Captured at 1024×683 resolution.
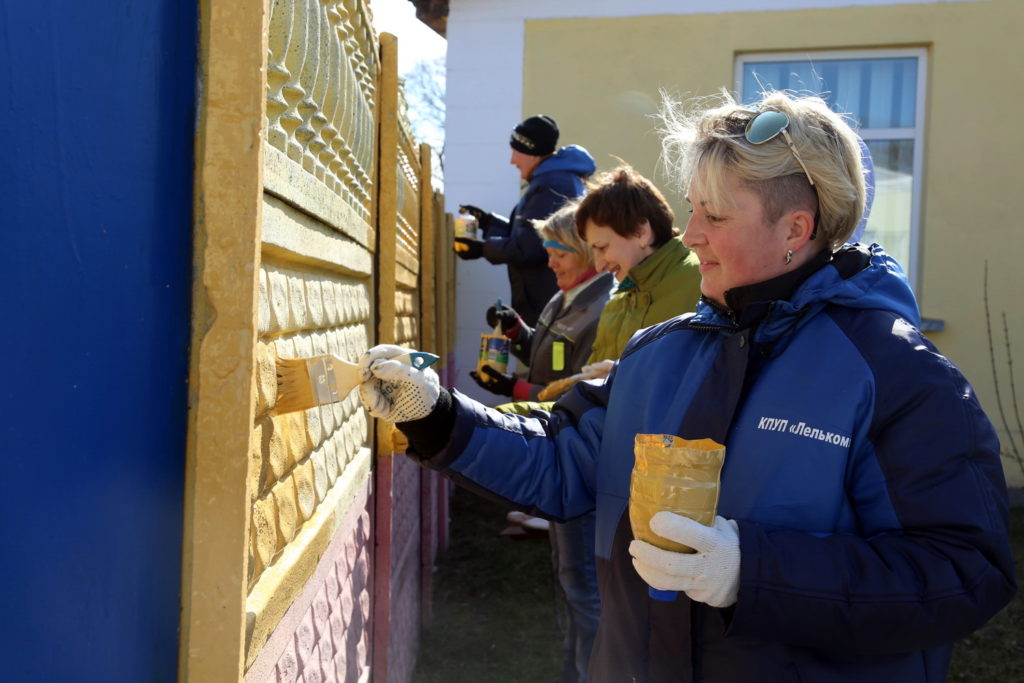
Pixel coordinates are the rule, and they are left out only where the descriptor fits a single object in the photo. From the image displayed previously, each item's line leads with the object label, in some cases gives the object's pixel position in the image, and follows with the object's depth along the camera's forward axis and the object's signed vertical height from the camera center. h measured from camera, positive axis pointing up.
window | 6.90 +1.79
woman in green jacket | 2.91 +0.22
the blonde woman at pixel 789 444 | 1.36 -0.21
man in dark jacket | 5.30 +0.69
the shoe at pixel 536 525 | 6.09 -1.46
